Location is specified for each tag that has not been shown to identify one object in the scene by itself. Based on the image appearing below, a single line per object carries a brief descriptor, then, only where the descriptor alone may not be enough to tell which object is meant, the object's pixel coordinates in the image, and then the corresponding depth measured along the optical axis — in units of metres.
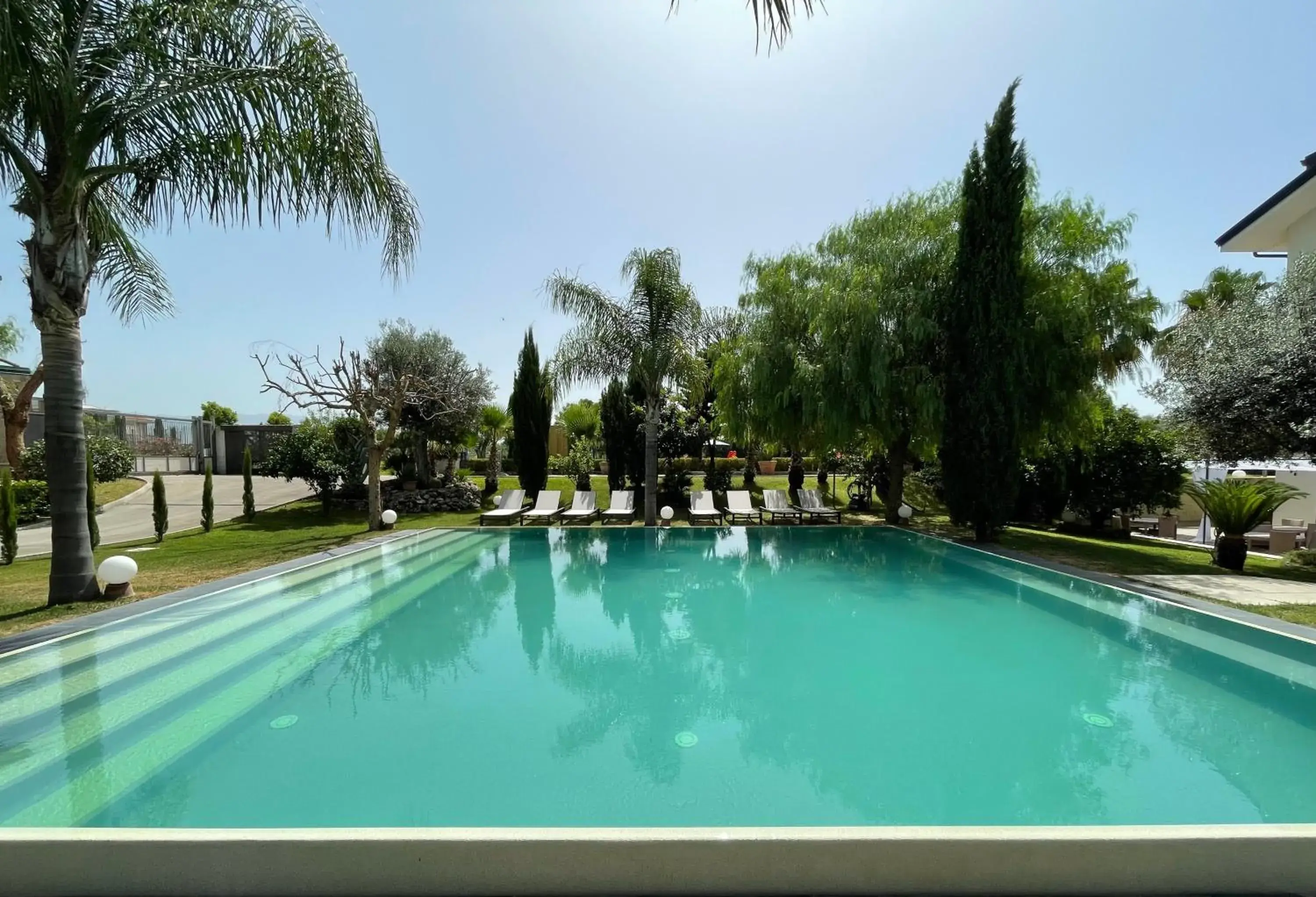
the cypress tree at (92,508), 9.64
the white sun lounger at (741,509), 15.92
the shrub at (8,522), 9.91
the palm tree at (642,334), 15.41
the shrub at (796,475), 20.59
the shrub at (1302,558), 10.36
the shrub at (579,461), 22.73
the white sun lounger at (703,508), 15.22
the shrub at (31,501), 14.28
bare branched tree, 12.83
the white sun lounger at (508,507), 15.33
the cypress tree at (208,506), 13.76
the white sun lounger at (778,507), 15.89
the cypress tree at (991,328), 11.84
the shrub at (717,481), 20.38
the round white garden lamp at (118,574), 6.99
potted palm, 9.95
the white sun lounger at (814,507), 15.74
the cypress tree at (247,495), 15.28
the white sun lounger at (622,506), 15.59
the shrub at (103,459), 16.11
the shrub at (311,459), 16.64
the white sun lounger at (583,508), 15.39
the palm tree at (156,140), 6.02
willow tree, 12.80
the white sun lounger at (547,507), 15.38
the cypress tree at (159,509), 12.38
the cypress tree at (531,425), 19.28
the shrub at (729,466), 23.70
